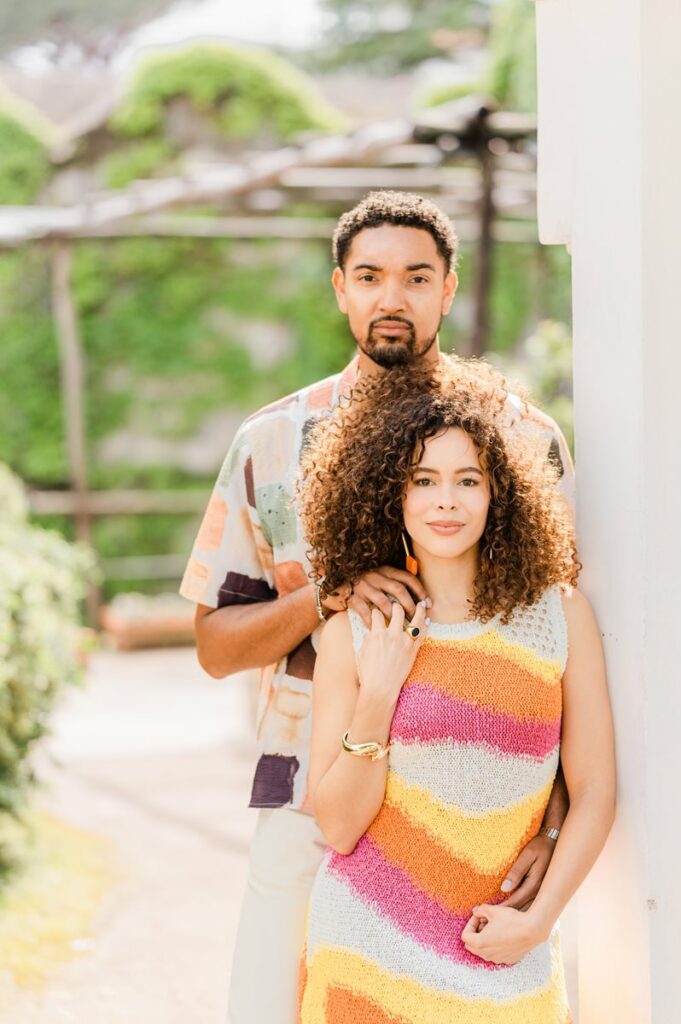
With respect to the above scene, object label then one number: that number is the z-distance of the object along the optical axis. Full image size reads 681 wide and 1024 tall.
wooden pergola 8.76
